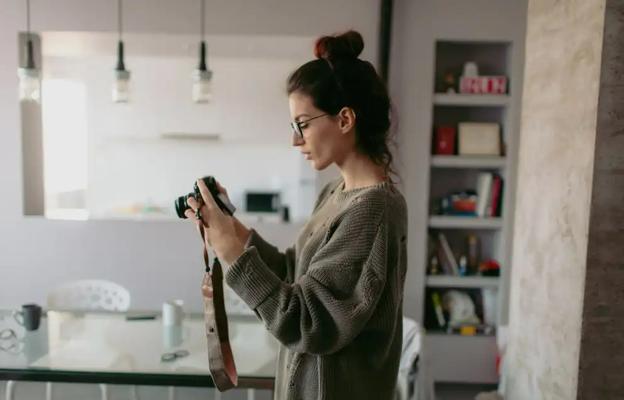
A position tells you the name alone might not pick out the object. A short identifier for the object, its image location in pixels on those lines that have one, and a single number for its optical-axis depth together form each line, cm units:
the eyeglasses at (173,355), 187
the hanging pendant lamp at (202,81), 223
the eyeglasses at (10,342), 194
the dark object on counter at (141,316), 234
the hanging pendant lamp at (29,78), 213
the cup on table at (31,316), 214
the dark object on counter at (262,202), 530
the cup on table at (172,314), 222
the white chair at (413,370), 209
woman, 95
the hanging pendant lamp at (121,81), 221
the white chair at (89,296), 266
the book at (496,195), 304
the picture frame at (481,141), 303
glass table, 173
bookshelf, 299
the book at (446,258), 311
